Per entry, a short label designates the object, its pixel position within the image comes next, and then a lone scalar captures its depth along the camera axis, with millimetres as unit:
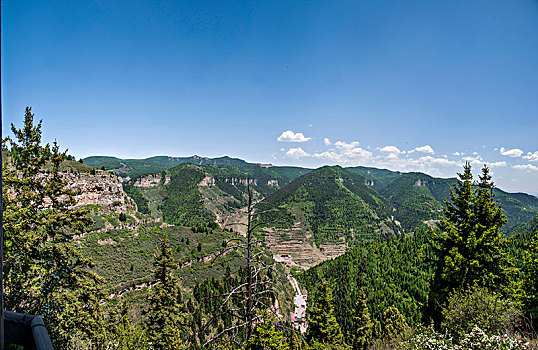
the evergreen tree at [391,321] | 30456
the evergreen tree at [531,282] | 12509
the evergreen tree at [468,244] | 13273
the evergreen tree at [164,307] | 19303
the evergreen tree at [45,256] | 11828
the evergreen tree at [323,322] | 25602
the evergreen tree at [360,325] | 31259
